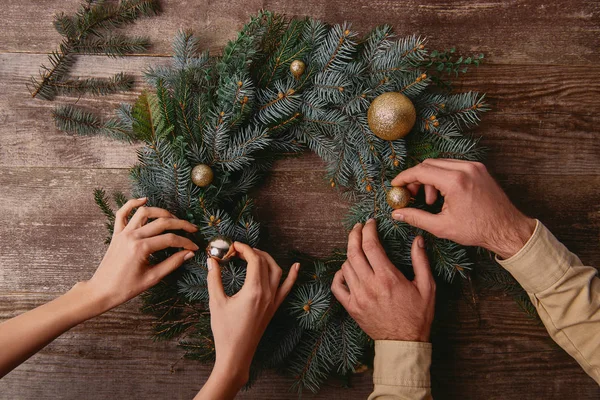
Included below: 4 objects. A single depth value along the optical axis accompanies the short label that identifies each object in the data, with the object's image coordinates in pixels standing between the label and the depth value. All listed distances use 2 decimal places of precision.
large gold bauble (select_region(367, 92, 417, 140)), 1.11
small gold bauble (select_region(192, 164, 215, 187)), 1.16
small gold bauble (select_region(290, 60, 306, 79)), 1.19
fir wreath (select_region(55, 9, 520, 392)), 1.18
